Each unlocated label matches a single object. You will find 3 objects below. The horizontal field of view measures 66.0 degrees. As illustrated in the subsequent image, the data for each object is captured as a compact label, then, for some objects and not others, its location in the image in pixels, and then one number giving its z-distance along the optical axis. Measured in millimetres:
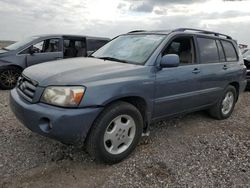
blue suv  2184
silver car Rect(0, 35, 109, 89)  5368
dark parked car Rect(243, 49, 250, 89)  5796
